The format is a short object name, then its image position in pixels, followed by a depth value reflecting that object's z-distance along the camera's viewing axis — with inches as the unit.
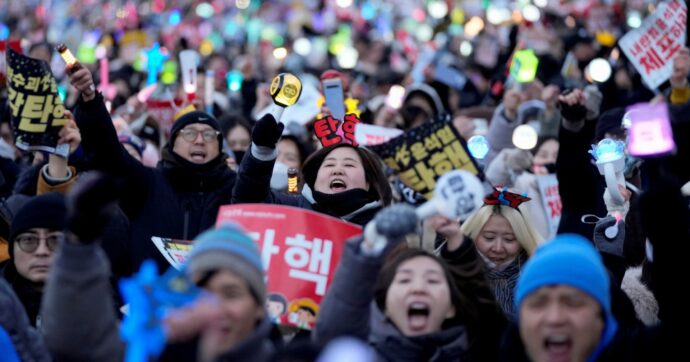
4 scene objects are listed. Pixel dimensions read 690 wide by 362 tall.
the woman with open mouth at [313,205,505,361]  359.6
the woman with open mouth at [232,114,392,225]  491.2
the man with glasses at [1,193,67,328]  456.1
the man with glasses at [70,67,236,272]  528.1
